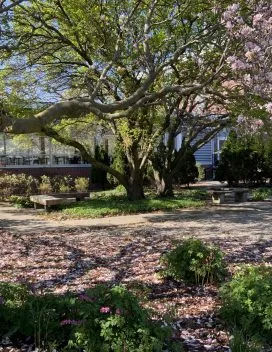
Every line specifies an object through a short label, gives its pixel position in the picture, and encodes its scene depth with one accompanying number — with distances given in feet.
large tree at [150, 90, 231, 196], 56.29
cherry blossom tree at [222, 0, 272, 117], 28.68
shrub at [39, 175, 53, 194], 67.77
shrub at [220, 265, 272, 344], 14.08
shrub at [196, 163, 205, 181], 95.84
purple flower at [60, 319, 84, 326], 12.61
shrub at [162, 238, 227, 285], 20.30
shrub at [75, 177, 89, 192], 73.67
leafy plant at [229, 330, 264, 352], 12.03
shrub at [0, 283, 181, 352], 11.96
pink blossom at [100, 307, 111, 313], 12.37
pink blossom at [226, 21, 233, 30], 28.55
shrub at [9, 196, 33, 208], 58.85
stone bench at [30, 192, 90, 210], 51.11
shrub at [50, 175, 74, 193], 69.82
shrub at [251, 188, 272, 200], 62.90
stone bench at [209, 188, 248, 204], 58.90
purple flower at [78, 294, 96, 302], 13.05
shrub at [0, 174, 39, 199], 66.95
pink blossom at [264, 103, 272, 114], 33.41
